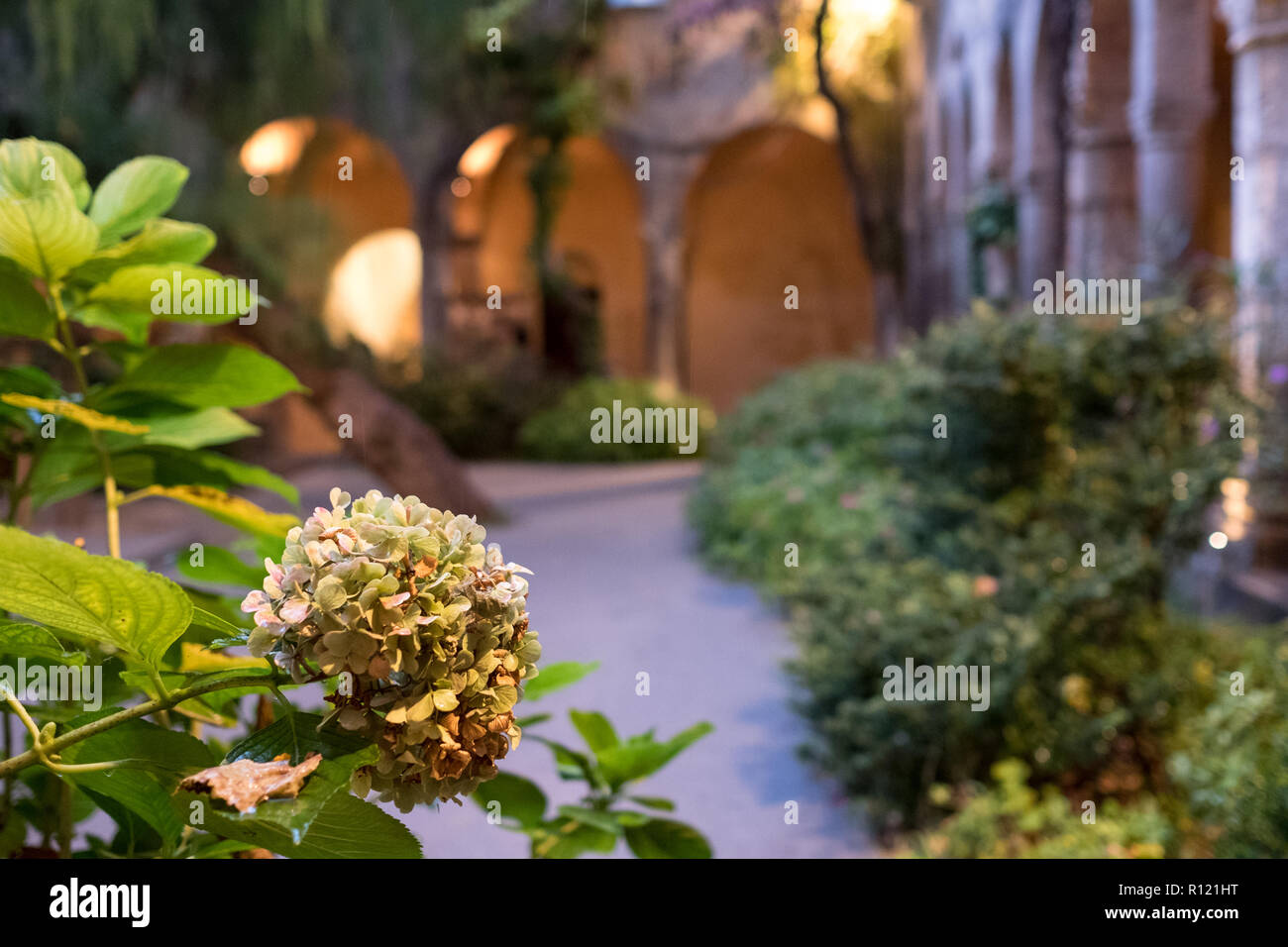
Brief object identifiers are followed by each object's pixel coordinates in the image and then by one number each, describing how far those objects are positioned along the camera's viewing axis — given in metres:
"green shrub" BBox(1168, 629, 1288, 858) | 2.01
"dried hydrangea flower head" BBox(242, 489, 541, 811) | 0.53
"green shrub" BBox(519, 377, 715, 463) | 12.05
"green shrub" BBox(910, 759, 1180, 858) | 2.45
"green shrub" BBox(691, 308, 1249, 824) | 2.95
